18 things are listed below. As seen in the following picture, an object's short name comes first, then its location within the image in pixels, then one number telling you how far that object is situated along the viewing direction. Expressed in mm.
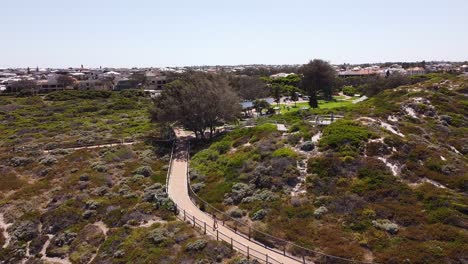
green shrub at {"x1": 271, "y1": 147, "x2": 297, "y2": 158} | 38656
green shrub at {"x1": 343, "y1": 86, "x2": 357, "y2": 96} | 111050
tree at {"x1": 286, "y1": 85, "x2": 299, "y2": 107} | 91269
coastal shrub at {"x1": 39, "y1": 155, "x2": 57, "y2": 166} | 47844
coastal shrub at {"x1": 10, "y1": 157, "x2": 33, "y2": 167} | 48156
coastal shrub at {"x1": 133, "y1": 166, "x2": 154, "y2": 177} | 43050
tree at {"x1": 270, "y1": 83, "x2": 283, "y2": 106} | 86625
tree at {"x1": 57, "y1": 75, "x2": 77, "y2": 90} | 140500
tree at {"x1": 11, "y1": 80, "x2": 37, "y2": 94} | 127312
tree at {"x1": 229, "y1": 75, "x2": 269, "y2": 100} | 88000
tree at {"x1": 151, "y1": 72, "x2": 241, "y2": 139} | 54312
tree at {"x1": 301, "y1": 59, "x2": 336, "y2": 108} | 89562
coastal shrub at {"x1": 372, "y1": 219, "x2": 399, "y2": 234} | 26125
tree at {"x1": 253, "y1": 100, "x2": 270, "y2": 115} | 76625
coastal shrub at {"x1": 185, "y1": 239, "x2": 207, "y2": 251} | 26109
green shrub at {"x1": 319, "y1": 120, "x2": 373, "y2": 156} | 37906
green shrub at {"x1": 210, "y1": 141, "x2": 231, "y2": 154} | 46709
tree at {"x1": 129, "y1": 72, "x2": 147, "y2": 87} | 148500
